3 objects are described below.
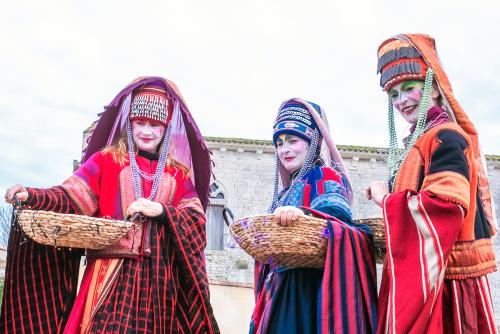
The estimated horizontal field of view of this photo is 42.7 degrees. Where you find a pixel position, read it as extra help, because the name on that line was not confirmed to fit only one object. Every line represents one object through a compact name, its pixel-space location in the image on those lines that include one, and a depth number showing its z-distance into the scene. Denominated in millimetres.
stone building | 17328
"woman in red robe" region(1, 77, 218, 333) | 3869
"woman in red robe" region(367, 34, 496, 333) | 3096
